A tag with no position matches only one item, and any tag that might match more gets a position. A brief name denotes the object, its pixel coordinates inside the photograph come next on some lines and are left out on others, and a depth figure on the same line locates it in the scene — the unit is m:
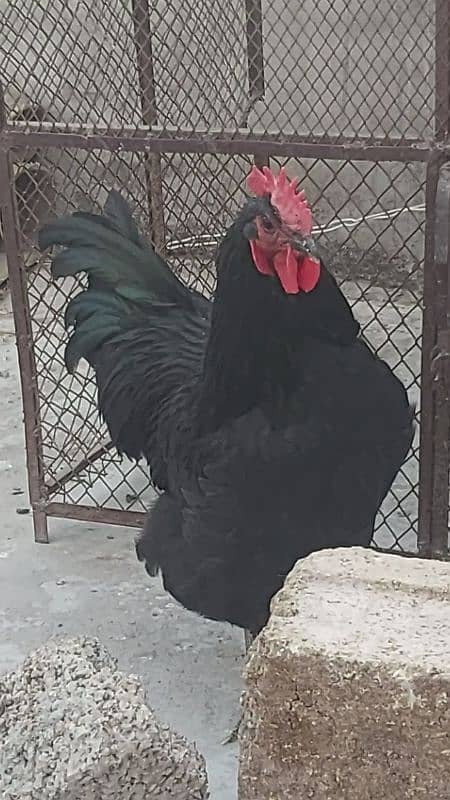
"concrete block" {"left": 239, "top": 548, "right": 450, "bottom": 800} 1.75
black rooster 2.63
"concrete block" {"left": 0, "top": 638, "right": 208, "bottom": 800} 1.99
